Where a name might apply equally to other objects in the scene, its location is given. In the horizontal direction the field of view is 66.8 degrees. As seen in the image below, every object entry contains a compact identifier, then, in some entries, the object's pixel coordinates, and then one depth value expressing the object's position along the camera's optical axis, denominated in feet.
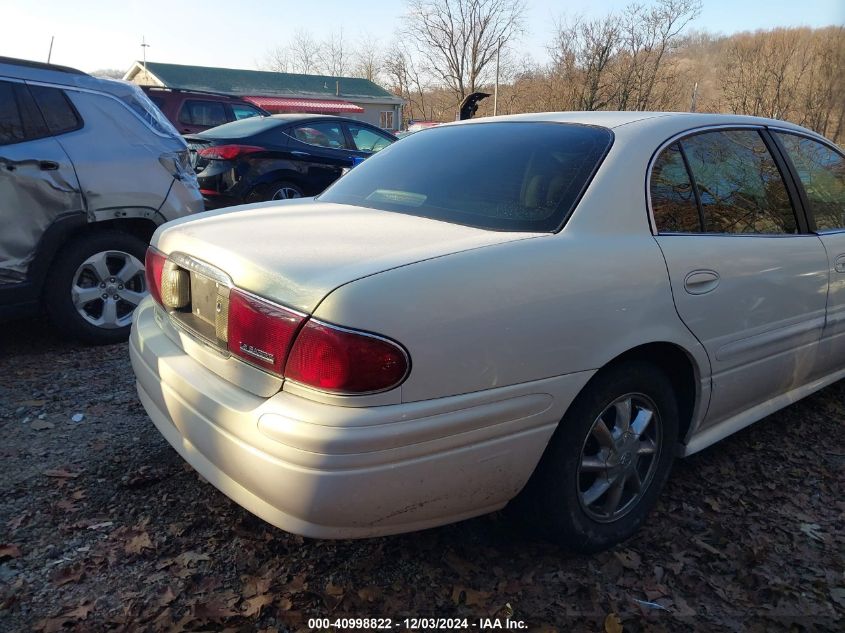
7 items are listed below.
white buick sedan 5.49
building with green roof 114.11
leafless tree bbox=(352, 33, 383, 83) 194.39
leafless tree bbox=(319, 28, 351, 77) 212.64
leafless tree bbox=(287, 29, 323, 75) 216.95
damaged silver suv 12.32
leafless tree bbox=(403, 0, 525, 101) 145.48
